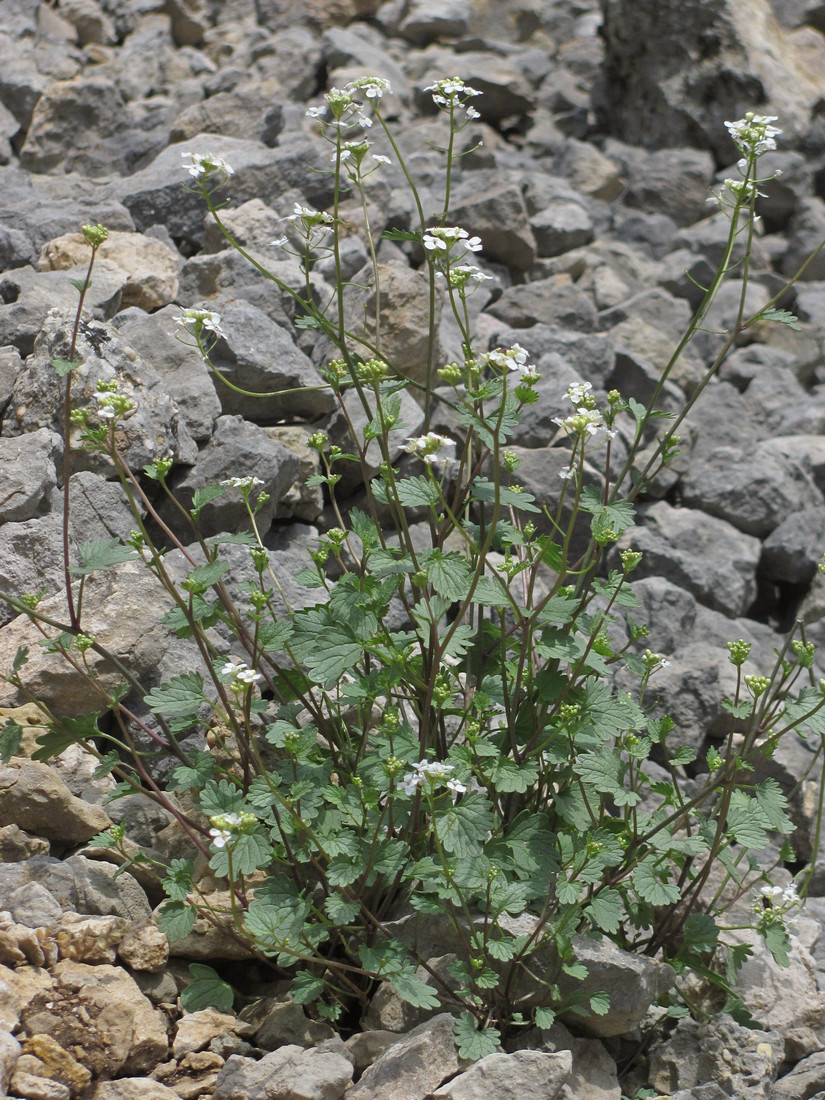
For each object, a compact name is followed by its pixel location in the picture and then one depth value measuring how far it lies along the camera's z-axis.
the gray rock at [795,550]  5.46
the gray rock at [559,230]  7.64
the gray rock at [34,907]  2.72
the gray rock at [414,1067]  2.53
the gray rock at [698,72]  10.09
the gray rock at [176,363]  4.36
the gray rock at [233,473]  4.05
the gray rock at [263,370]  4.52
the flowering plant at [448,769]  2.62
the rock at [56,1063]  2.41
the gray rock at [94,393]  3.89
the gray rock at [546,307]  6.54
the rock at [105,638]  3.35
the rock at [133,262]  5.01
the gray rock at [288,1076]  2.45
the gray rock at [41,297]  4.38
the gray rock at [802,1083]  2.91
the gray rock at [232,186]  5.91
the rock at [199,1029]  2.70
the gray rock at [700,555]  5.05
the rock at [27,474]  3.65
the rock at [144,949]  2.80
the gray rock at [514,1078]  2.47
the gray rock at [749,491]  5.60
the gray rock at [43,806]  3.06
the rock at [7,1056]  2.29
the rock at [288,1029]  2.78
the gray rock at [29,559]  3.55
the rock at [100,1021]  2.49
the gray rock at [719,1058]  2.92
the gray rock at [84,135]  7.28
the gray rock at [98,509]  3.76
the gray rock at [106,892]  2.91
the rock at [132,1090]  2.45
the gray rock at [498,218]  6.92
